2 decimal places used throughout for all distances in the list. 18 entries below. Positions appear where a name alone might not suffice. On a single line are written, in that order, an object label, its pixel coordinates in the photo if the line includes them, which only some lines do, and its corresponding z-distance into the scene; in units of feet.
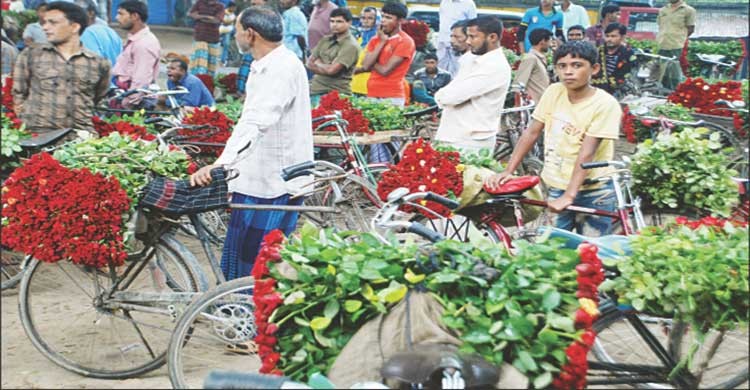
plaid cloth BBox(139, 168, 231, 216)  17.25
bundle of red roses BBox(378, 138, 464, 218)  20.26
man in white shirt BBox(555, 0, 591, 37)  50.27
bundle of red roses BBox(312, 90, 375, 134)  29.50
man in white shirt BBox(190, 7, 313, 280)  18.24
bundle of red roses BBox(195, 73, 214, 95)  42.60
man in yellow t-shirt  19.60
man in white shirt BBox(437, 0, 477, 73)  44.68
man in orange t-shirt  33.58
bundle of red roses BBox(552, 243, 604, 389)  11.80
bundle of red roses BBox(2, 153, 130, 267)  16.67
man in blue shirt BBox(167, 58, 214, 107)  31.81
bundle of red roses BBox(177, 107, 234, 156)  26.53
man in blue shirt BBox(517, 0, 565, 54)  47.19
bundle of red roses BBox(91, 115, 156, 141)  24.04
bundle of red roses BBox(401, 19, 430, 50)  52.16
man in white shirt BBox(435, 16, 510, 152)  24.40
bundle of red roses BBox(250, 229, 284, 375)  12.25
